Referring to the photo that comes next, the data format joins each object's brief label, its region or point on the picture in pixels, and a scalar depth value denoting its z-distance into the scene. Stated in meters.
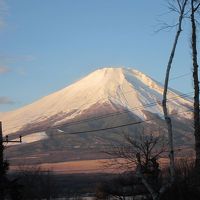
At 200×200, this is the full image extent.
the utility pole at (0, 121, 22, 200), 38.09
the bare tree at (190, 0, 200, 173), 26.36
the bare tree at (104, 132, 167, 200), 23.88
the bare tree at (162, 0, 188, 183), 25.39
